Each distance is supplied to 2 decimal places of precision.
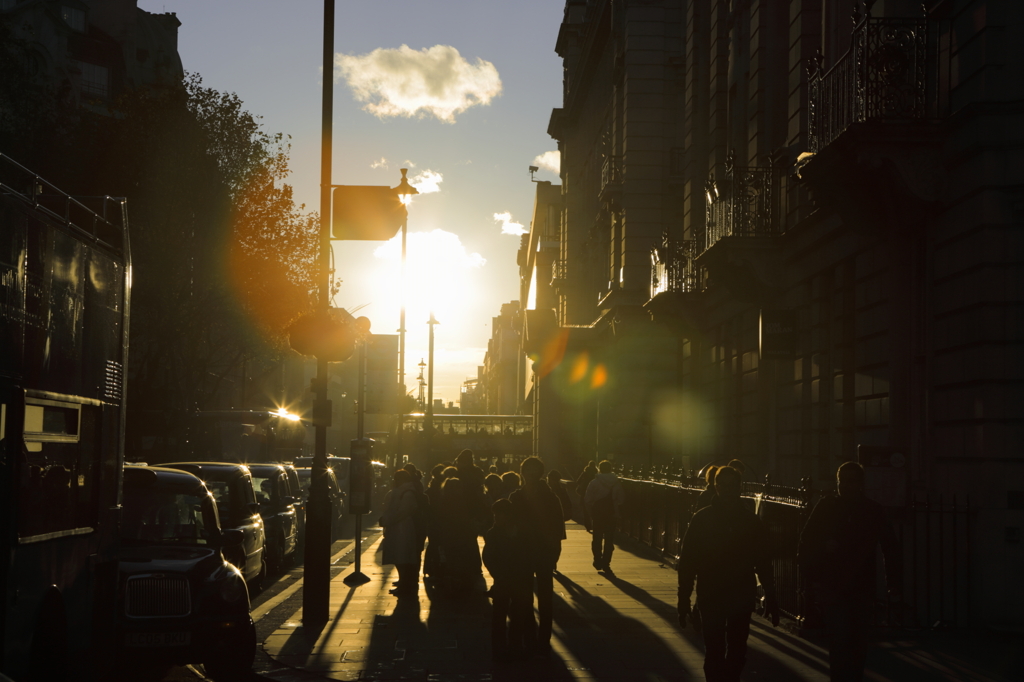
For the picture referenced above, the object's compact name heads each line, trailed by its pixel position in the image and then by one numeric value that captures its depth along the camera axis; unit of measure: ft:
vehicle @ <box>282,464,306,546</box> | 74.74
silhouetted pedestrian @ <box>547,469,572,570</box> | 66.59
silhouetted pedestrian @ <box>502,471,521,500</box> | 56.53
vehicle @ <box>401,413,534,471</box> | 317.63
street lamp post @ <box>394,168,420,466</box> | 96.68
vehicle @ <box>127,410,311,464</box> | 115.24
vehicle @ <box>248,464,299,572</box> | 63.57
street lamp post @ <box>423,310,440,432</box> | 159.94
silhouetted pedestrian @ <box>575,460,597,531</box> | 77.17
